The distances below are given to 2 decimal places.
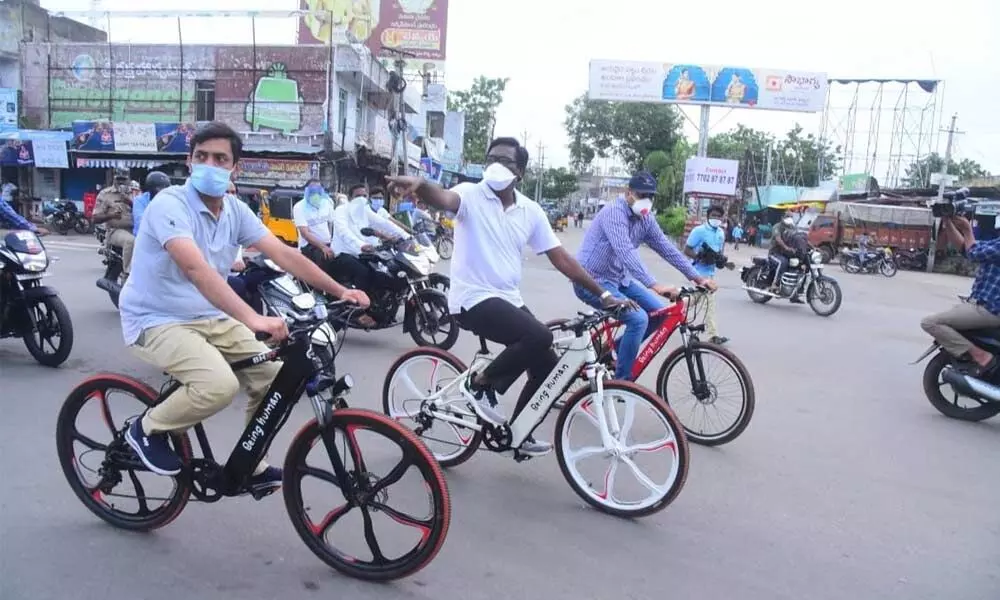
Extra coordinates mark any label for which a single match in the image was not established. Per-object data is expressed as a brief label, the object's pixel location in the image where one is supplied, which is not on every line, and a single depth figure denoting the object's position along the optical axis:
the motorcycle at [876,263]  22.23
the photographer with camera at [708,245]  7.69
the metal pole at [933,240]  25.07
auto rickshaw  18.70
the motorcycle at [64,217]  19.41
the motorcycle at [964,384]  5.38
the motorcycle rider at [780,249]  11.74
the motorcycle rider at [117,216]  7.77
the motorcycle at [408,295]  7.13
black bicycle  2.64
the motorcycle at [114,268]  7.87
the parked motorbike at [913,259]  26.08
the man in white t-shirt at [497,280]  3.59
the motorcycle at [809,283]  11.20
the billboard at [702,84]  29.98
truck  26.56
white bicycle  3.38
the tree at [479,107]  51.53
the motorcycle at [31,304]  5.56
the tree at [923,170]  40.53
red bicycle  4.48
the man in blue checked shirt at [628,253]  4.87
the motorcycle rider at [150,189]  7.05
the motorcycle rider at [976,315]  5.33
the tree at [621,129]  45.28
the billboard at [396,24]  30.02
